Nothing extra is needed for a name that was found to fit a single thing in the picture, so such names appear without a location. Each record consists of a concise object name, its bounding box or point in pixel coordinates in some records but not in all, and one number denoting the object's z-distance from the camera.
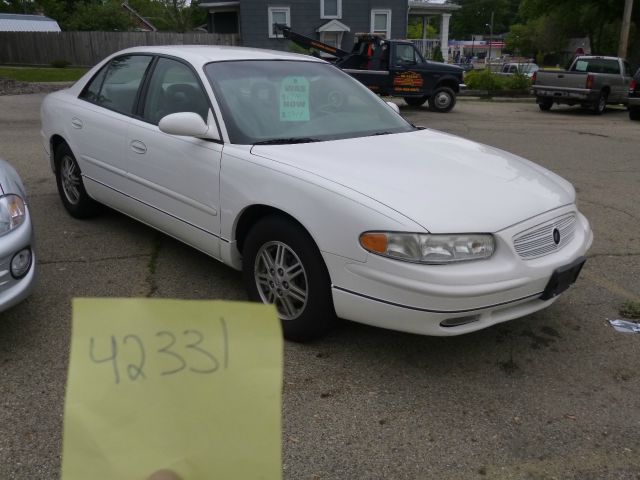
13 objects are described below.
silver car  3.16
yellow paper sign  1.10
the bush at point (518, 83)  23.67
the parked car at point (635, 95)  16.01
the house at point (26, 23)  37.25
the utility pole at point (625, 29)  22.34
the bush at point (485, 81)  23.52
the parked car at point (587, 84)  17.22
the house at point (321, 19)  27.78
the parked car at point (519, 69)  25.21
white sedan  2.86
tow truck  16.67
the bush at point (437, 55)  32.06
